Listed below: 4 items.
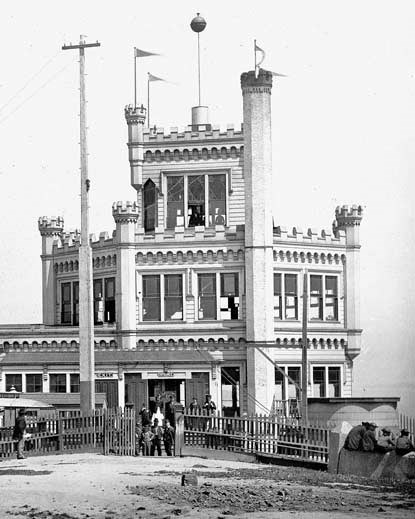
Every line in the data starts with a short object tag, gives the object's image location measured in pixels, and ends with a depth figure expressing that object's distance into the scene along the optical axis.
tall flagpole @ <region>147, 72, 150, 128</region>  61.19
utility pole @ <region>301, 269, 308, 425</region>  48.63
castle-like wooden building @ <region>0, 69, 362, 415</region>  55.56
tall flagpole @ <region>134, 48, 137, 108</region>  60.25
